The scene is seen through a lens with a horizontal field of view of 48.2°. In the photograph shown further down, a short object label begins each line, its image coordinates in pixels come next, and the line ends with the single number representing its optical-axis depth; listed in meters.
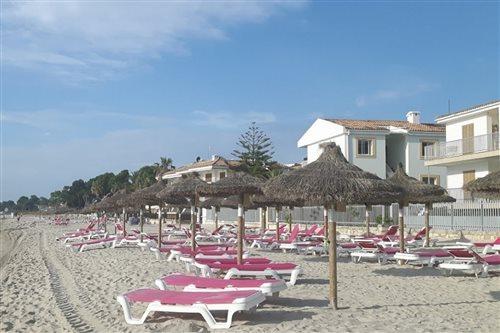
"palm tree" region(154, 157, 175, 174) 79.19
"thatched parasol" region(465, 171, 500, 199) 9.62
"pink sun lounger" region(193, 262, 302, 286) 10.12
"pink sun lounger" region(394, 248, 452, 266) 13.59
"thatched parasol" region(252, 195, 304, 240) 18.59
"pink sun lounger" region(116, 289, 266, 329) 7.06
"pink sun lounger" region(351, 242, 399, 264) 14.79
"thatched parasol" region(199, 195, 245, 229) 22.95
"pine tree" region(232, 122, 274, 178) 43.60
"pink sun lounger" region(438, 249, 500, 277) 11.99
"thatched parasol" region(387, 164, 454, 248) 14.27
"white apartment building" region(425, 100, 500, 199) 28.28
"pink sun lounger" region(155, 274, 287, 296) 8.28
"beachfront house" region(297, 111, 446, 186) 37.25
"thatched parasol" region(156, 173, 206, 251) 15.92
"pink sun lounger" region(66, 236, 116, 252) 22.02
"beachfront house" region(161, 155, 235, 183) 51.91
